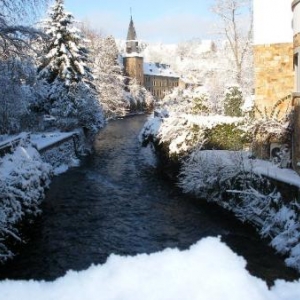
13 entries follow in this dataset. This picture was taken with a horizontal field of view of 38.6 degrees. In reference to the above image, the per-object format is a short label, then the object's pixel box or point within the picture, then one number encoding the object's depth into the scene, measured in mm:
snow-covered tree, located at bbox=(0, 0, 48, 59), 11789
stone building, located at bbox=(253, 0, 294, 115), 15375
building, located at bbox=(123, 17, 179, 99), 82625
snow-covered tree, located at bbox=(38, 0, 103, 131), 28000
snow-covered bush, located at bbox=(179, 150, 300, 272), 10383
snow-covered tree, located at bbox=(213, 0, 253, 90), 32094
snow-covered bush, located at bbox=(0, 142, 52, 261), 10747
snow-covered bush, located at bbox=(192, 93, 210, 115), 23877
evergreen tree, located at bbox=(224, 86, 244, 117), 22636
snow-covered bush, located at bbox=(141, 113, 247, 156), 18719
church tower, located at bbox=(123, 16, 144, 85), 82250
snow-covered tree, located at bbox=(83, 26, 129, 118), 46138
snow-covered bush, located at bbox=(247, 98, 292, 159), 14719
